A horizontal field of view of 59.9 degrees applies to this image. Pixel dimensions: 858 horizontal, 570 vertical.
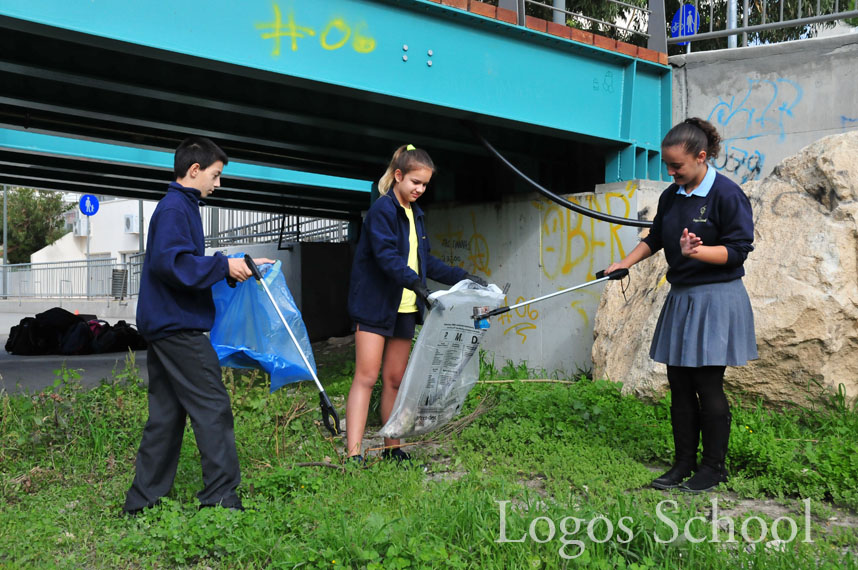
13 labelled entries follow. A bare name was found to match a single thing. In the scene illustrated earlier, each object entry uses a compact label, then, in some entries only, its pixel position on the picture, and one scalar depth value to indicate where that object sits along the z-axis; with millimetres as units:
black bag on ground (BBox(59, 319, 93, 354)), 12273
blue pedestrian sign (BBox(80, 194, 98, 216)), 25312
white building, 39594
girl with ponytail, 4164
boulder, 4891
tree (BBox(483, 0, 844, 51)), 17734
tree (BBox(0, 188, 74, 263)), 43406
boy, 3326
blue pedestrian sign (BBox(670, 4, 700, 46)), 8297
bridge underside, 5383
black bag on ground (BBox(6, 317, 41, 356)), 12297
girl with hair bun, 3664
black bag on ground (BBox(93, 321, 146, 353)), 12611
